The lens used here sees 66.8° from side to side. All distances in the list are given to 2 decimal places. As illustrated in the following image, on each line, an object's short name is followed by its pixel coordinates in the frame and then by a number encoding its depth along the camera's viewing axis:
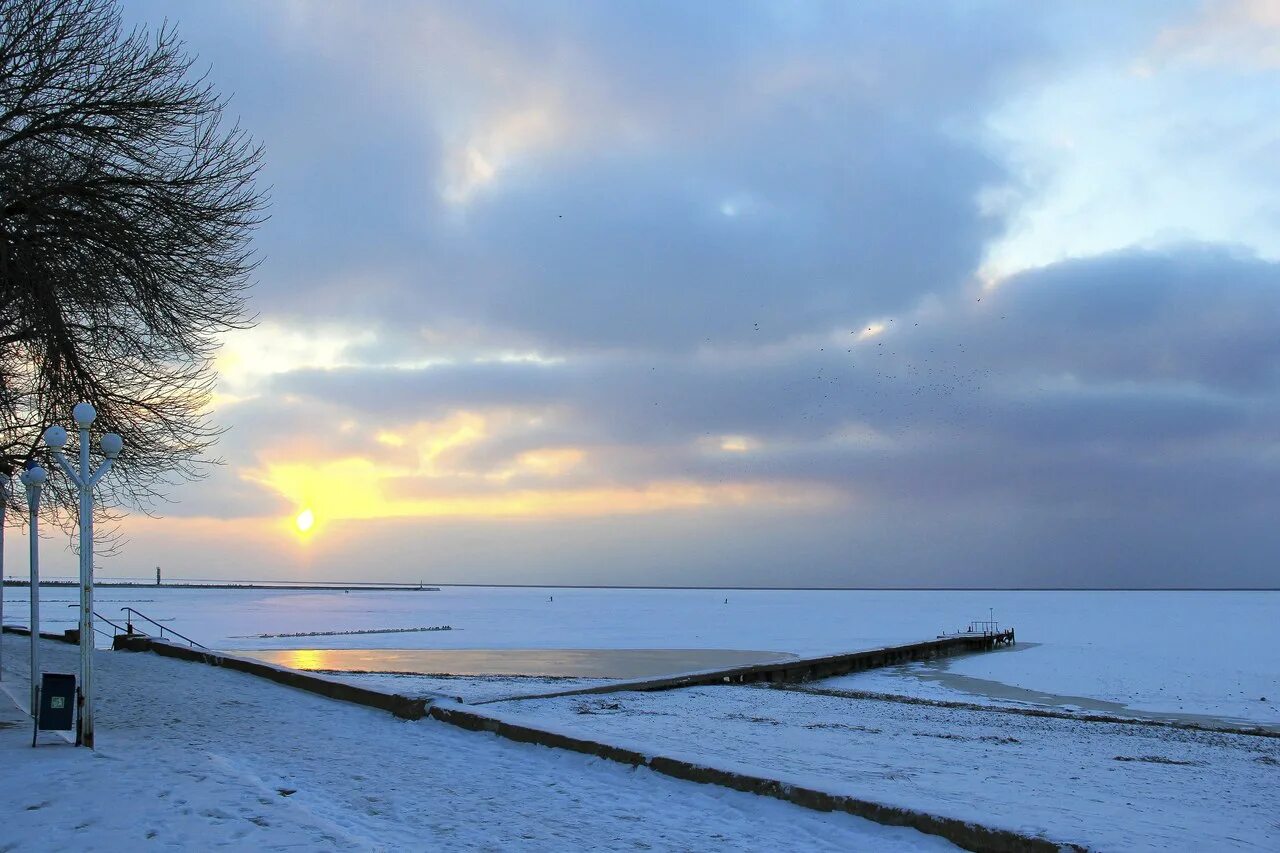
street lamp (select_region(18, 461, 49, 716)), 13.04
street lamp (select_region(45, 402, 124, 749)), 10.45
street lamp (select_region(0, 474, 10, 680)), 14.78
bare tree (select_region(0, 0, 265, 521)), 12.44
